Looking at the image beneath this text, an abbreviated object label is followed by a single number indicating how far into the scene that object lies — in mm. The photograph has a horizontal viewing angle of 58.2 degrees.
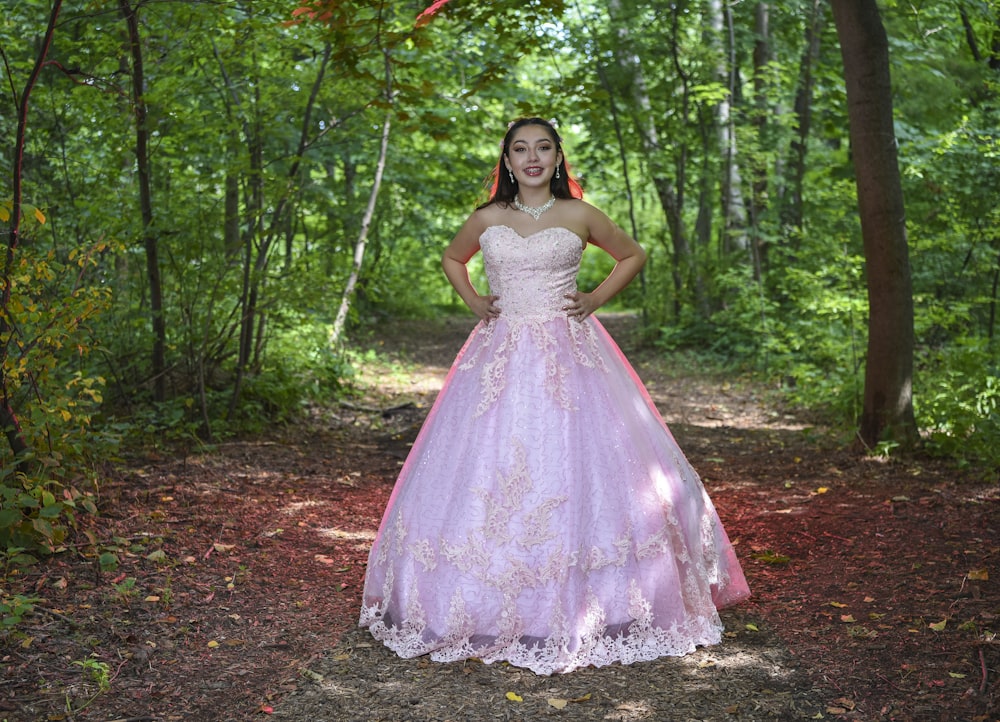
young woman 3605
